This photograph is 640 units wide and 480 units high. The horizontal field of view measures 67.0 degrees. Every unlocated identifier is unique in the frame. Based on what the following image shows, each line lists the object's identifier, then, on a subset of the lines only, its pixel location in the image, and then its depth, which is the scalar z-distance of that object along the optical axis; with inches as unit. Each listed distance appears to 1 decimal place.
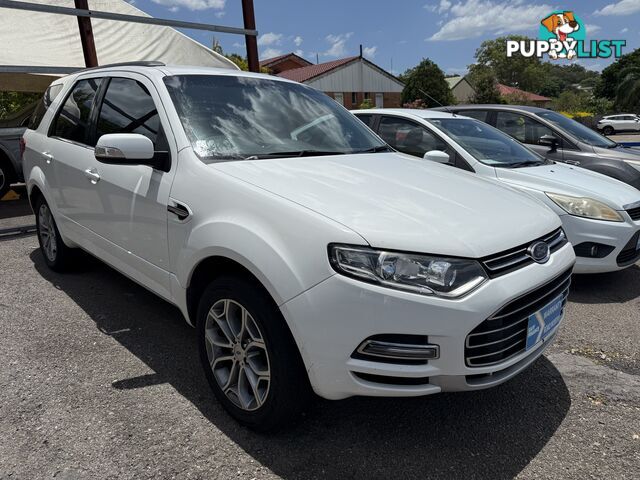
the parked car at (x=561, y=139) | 234.7
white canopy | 357.7
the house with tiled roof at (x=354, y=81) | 1440.7
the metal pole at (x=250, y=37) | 320.5
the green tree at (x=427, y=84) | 1466.5
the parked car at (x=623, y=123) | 1316.4
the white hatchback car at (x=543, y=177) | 164.7
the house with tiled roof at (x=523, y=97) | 2107.5
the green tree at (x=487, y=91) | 1614.2
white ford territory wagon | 75.4
